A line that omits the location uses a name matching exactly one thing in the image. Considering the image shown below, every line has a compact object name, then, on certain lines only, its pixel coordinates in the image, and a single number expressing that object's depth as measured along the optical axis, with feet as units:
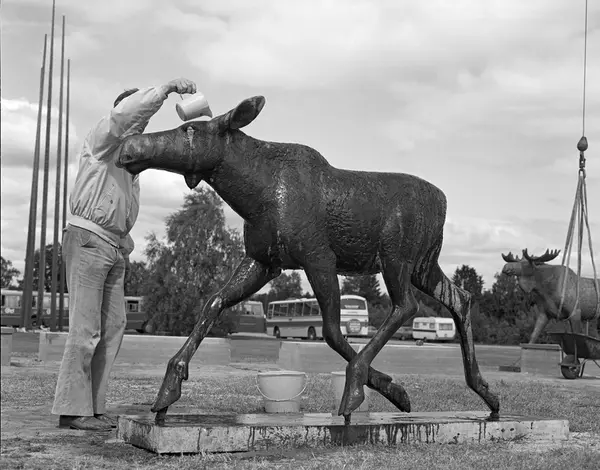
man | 19.72
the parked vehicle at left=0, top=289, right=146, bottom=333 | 165.89
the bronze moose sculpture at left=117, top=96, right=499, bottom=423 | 16.43
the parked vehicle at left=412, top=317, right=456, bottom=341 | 164.66
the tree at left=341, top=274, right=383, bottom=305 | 236.02
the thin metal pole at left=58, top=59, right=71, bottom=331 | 116.86
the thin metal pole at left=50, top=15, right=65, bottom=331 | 113.39
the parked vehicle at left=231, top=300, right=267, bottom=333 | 186.09
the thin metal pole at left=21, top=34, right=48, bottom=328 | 108.68
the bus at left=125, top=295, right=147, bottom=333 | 157.38
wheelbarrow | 43.42
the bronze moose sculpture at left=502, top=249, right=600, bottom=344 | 54.44
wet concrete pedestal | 15.26
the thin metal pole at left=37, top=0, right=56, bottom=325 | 109.65
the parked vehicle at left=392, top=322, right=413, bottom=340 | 179.73
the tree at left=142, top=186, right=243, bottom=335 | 117.80
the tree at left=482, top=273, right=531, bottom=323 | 171.01
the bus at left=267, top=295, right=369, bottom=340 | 147.23
